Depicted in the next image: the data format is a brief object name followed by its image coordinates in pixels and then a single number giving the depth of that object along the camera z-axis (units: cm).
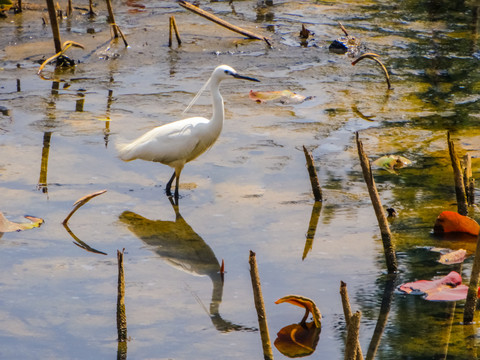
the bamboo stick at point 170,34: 2636
